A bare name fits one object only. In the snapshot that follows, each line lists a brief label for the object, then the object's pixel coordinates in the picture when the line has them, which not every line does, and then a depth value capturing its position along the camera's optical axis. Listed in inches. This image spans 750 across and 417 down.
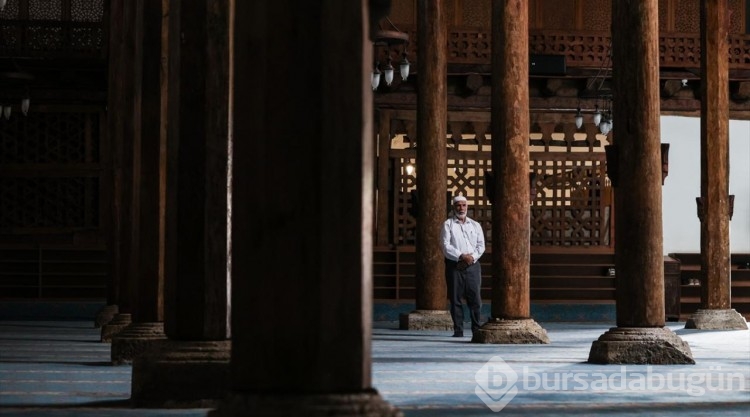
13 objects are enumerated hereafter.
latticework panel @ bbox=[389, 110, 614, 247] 844.0
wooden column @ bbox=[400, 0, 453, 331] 624.7
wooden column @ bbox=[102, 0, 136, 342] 477.4
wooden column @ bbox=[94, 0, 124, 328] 602.2
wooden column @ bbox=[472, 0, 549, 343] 504.7
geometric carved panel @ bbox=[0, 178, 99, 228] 836.6
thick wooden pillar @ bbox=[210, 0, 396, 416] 155.3
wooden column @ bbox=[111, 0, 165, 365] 362.3
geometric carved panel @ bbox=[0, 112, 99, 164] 837.8
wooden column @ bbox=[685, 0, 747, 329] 651.5
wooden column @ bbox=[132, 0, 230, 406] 263.0
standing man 561.9
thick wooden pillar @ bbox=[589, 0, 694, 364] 389.4
